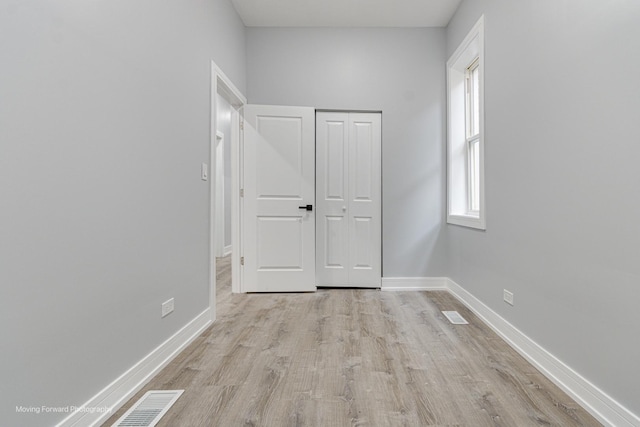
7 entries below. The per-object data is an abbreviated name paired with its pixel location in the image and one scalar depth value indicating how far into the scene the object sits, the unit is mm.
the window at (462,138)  3178
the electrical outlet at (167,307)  1878
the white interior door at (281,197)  3367
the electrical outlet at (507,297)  2191
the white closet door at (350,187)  3531
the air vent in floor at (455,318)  2549
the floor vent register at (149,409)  1375
